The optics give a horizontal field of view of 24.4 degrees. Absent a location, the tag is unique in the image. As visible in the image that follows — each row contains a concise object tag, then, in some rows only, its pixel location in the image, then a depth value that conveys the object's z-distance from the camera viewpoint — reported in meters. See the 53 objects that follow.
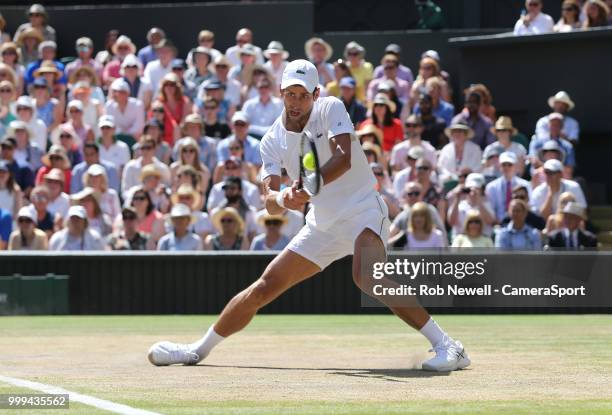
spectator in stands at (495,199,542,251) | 15.16
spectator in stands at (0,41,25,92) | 19.90
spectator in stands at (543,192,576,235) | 15.43
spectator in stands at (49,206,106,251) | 15.94
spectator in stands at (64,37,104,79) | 20.20
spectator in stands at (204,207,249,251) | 15.96
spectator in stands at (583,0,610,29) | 19.03
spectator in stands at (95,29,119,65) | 21.12
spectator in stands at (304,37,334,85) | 19.30
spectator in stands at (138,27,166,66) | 20.50
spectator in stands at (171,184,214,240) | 16.42
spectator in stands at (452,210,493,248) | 15.13
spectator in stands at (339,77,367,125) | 17.97
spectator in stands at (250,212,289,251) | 15.84
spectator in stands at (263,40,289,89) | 19.50
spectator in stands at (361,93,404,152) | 17.70
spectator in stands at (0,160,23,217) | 16.72
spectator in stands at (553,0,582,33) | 19.41
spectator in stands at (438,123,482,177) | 17.16
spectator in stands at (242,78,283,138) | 18.50
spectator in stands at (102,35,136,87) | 20.34
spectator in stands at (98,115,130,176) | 17.98
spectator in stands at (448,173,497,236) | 15.91
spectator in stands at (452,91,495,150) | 17.88
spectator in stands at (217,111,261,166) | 17.64
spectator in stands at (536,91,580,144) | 17.69
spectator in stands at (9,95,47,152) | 18.34
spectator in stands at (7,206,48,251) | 15.99
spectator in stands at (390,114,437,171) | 17.23
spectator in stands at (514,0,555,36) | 19.89
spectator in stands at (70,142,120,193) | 17.31
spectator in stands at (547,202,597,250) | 15.15
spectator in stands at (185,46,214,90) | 19.68
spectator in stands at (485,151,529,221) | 16.30
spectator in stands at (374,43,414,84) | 19.36
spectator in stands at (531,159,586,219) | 16.02
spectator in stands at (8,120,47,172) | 17.77
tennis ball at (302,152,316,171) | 8.28
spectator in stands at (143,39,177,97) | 19.70
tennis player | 8.36
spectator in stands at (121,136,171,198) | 17.23
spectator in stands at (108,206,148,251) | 16.11
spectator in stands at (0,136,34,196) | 17.44
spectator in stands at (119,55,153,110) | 19.37
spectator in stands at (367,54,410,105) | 18.98
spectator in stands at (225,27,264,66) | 20.00
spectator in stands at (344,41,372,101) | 19.23
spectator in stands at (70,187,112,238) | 16.28
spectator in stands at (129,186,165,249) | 16.27
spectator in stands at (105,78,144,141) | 18.75
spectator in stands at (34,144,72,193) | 17.23
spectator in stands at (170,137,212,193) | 17.27
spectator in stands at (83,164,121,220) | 16.83
